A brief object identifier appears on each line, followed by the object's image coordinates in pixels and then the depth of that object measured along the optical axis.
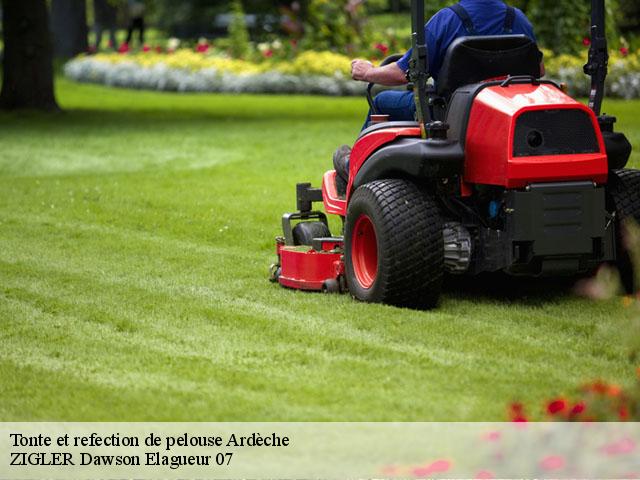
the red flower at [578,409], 8.88
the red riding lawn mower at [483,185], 13.41
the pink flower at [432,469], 8.66
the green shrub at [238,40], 53.47
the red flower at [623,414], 8.59
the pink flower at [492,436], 9.02
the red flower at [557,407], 9.12
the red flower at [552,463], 8.16
